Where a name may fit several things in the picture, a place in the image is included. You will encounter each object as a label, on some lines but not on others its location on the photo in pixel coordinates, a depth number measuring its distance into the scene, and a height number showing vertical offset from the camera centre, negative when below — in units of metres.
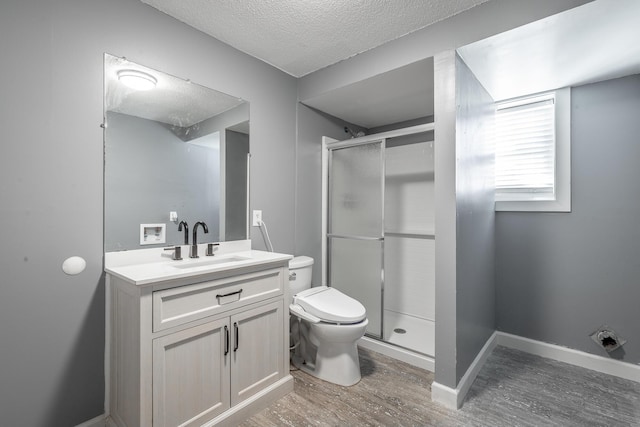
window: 2.34 +0.52
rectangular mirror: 1.59 +0.34
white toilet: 1.91 -0.81
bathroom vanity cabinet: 1.29 -0.67
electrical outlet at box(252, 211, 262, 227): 2.30 -0.04
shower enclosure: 2.56 -0.16
